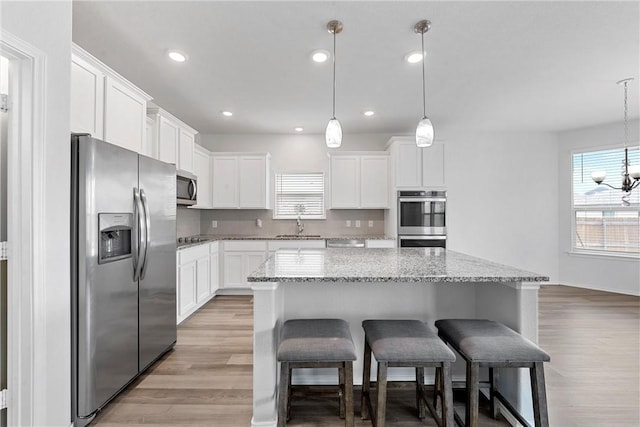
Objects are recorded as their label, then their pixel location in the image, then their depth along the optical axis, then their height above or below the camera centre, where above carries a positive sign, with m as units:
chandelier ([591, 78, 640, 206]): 3.56 +0.51
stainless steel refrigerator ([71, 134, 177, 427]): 1.77 -0.35
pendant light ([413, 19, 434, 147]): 2.24 +0.65
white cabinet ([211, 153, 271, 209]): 4.94 +0.63
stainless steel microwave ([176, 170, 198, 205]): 3.59 +0.36
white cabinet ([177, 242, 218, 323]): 3.36 -0.77
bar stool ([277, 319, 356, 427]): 1.42 -0.66
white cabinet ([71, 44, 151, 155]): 2.01 +0.85
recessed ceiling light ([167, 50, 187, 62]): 2.64 +1.44
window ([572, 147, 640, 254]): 4.68 +0.09
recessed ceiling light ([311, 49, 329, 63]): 2.63 +1.42
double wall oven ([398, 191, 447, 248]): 4.43 -0.06
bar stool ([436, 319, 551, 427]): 1.41 -0.67
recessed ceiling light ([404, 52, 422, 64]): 2.66 +1.42
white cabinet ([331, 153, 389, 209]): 4.91 +0.60
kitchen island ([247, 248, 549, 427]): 1.60 -0.53
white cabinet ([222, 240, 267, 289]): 4.60 -0.66
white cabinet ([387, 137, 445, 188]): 4.53 +0.74
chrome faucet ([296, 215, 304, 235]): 5.23 -0.17
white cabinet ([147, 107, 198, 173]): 3.22 +0.89
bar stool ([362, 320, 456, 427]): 1.41 -0.66
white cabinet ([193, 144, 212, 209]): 4.45 +0.66
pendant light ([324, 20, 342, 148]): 2.20 +0.63
